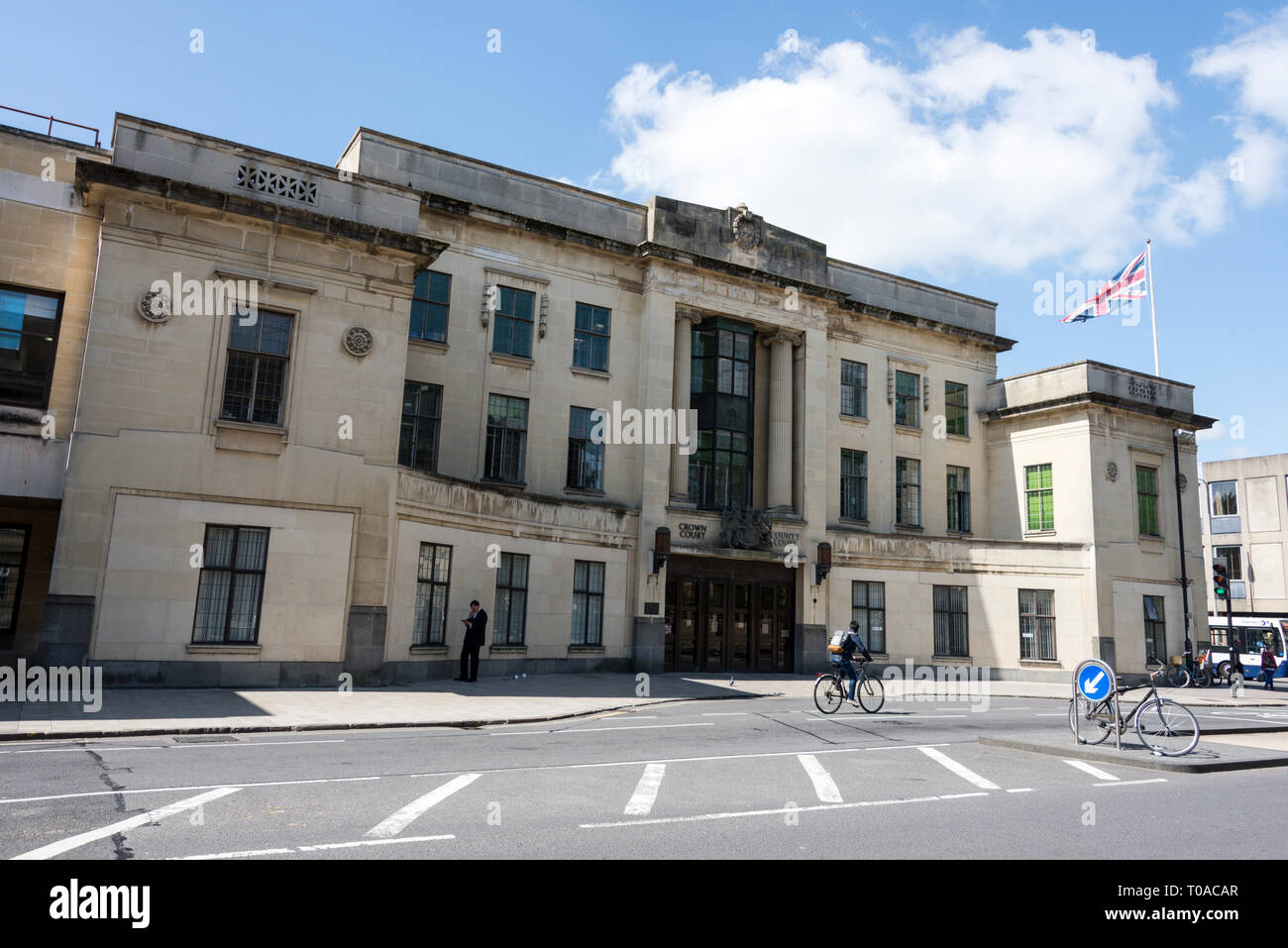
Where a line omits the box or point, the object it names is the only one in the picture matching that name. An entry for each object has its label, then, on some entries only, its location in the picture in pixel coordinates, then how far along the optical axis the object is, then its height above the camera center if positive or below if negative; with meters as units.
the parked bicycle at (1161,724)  13.60 -1.63
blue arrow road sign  13.39 -0.95
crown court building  18.20 +4.70
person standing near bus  34.06 -1.44
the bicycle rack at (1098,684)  13.40 -0.97
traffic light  30.34 +1.66
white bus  46.31 -0.53
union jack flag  32.69 +12.84
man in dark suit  21.17 -0.90
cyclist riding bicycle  18.83 -0.82
